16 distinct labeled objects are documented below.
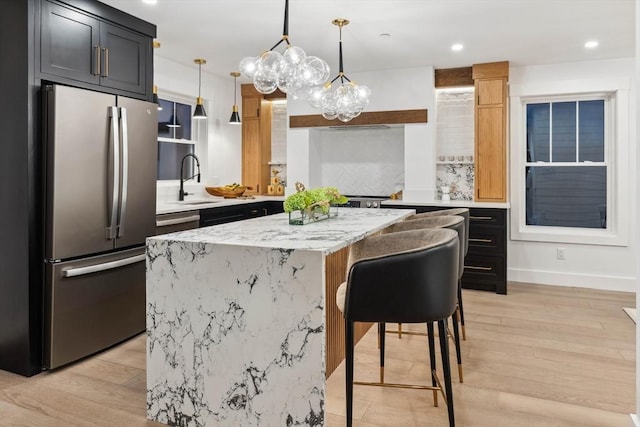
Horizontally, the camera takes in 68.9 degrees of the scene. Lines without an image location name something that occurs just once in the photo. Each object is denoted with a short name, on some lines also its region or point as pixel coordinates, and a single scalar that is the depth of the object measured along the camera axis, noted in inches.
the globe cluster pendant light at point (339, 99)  141.7
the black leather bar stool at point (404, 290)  73.0
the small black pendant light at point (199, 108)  193.8
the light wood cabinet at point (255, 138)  241.9
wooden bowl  213.0
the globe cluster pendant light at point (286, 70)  107.4
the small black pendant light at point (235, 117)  214.2
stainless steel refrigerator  111.7
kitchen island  76.7
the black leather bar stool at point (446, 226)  106.0
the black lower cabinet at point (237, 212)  177.3
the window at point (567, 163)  205.0
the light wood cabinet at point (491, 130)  198.2
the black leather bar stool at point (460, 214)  126.6
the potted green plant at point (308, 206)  108.9
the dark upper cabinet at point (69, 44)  112.1
